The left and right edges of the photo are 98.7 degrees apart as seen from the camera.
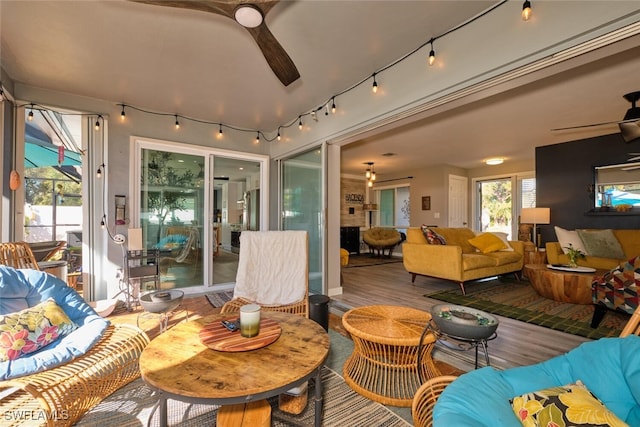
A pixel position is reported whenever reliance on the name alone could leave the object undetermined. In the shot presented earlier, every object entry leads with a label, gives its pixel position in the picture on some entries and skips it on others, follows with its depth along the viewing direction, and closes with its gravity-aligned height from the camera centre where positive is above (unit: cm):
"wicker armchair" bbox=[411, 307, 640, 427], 109 -73
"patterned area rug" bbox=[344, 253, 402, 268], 665 -120
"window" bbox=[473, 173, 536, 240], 677 +35
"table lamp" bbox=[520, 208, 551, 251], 501 -4
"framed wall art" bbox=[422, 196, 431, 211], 750 +31
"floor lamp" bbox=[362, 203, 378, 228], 866 +24
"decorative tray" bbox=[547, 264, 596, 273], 327 -68
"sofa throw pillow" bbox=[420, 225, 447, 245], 439 -37
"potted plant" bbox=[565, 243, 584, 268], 352 -56
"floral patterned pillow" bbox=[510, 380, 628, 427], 77 -58
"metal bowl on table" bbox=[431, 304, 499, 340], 135 -56
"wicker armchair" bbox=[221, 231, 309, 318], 248 -51
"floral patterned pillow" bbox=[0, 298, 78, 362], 145 -64
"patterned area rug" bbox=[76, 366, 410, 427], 150 -113
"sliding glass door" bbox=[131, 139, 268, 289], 402 +18
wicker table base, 166 -93
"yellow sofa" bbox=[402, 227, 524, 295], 393 -69
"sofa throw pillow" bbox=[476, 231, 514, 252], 477 -46
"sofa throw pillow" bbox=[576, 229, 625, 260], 396 -45
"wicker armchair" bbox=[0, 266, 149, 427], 131 -80
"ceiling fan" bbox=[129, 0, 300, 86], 152 +116
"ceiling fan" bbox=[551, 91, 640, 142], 311 +106
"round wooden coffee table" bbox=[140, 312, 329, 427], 97 -62
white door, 732 +35
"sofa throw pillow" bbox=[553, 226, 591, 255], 425 -42
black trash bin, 257 -90
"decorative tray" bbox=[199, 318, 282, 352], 127 -61
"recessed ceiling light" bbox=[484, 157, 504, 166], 636 +126
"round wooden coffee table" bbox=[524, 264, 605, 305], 314 -84
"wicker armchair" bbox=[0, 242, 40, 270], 210 -31
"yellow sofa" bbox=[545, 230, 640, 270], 386 -57
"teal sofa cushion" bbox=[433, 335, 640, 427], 82 -59
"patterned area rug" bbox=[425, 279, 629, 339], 262 -110
